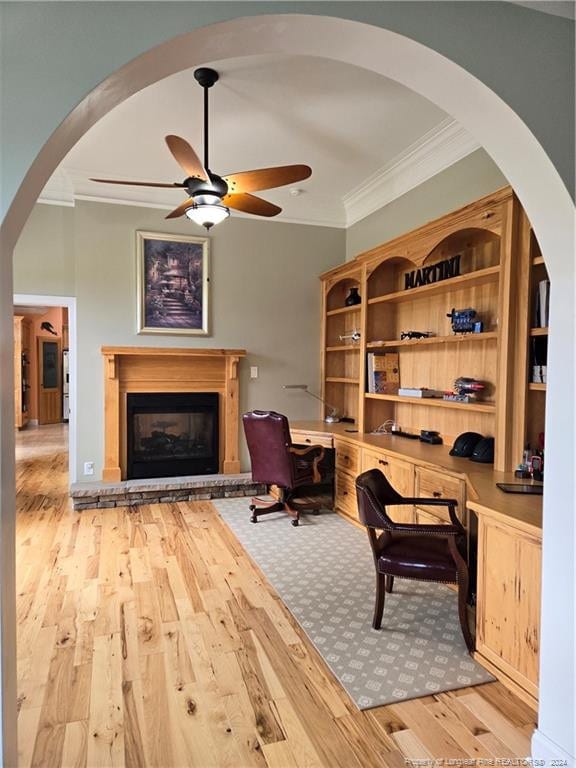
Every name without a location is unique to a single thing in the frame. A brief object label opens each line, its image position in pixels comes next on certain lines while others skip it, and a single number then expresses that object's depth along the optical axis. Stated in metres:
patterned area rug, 2.11
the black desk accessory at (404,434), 4.25
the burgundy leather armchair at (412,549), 2.34
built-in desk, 1.94
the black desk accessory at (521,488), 2.37
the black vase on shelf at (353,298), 5.07
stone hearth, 4.70
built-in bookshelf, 2.79
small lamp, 5.50
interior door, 11.45
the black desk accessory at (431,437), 3.90
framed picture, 5.03
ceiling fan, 2.86
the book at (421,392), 3.93
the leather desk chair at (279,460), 4.11
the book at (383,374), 4.54
